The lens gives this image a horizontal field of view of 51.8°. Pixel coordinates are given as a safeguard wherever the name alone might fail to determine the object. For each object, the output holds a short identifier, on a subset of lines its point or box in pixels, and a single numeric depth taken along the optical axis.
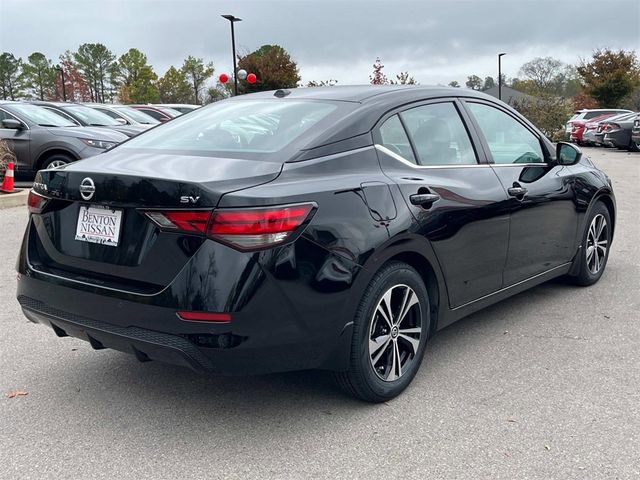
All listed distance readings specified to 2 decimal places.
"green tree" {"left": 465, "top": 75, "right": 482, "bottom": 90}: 84.62
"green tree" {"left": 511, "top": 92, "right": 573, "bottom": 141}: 27.30
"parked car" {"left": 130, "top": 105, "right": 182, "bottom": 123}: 17.84
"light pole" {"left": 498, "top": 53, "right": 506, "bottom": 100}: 51.21
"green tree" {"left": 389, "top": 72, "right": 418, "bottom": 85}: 28.40
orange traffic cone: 10.57
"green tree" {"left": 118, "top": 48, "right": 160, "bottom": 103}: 68.19
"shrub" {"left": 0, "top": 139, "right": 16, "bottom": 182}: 10.96
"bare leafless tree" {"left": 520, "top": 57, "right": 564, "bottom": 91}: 73.12
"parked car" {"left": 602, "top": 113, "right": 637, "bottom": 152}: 22.55
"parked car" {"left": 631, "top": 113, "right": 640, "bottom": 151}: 21.47
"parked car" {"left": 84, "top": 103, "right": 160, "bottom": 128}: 14.71
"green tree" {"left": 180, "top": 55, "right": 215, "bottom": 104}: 71.19
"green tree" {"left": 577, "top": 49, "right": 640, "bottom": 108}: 39.03
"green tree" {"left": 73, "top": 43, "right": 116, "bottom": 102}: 81.38
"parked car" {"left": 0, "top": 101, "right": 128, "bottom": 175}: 10.80
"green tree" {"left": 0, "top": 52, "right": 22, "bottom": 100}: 81.44
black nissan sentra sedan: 2.79
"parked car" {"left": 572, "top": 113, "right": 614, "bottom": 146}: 24.97
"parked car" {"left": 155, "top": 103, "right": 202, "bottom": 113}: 19.89
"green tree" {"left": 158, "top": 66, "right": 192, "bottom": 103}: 70.06
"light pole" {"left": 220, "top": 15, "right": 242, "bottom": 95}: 29.23
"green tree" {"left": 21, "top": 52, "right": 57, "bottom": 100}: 78.88
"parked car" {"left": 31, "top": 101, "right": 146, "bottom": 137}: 12.25
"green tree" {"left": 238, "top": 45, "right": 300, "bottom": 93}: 48.62
